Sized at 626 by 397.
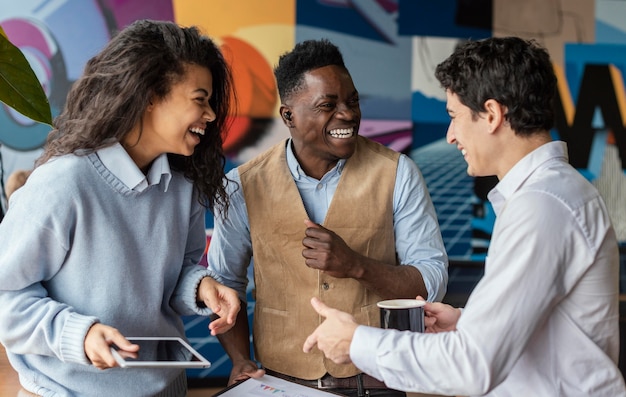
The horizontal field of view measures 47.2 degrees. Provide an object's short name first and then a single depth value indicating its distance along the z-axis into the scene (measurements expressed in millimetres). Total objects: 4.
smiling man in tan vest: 2135
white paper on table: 1701
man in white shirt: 1305
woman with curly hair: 1512
